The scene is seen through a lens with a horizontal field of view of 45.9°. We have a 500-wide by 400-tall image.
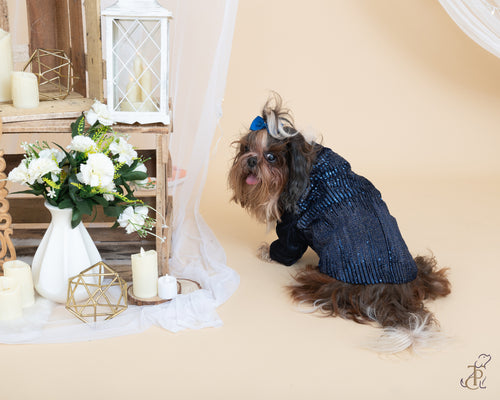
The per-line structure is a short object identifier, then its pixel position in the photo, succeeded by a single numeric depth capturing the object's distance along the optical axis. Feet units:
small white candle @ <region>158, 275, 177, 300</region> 7.17
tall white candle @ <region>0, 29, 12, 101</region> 7.63
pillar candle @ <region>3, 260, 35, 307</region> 6.87
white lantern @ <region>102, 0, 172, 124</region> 7.04
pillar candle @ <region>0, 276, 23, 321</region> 6.63
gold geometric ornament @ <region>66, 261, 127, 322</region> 6.70
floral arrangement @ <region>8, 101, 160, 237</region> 6.52
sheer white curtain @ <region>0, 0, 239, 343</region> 6.80
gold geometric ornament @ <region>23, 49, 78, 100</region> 8.09
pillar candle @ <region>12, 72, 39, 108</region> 7.31
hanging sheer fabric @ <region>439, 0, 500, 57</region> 9.03
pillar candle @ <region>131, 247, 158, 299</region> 7.04
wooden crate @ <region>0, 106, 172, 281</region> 7.20
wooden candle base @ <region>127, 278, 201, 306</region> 7.16
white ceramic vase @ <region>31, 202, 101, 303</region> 6.95
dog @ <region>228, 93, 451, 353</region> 7.06
